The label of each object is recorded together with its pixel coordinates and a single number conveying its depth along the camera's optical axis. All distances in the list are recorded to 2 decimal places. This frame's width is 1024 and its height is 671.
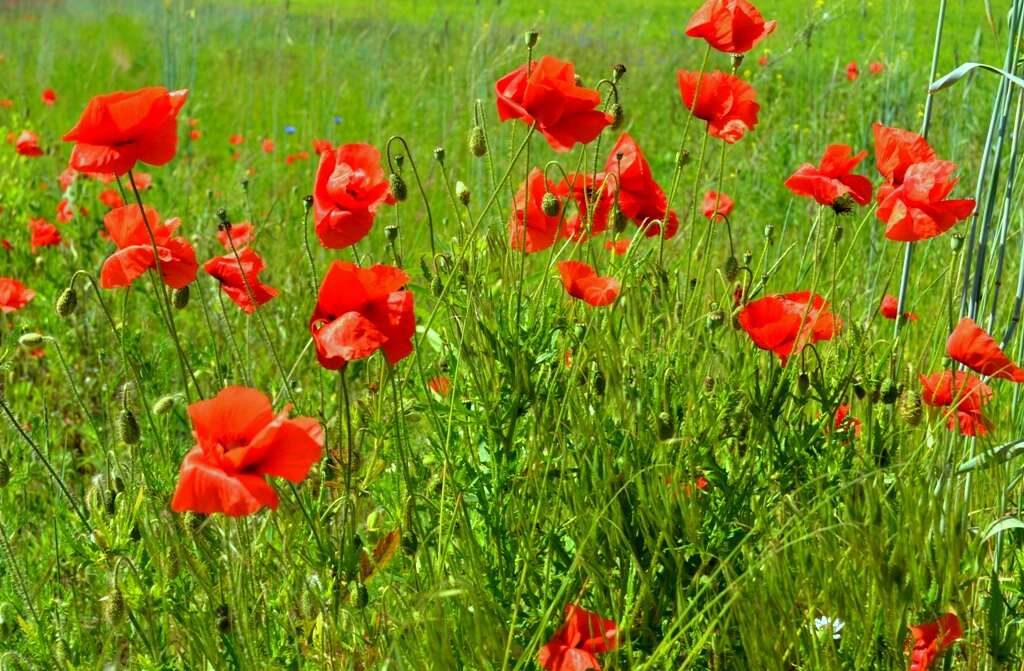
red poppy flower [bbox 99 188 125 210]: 2.87
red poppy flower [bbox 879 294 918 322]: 2.12
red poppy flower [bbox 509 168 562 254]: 2.04
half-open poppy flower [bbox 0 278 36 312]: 2.29
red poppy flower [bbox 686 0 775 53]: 2.00
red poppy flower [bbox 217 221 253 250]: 2.14
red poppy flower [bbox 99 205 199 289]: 1.93
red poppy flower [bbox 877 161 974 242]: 1.93
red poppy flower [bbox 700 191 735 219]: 2.21
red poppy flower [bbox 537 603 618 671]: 1.81
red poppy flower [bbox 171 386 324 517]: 1.73
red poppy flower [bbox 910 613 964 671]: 1.85
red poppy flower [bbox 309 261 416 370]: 1.82
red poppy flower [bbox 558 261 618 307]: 1.91
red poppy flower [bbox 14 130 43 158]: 2.91
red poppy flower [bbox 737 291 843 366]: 1.93
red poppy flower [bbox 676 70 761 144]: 2.06
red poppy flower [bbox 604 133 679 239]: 2.05
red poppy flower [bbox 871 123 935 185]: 1.97
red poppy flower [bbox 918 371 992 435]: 1.94
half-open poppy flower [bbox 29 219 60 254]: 2.58
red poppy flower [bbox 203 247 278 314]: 1.97
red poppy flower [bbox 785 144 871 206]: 1.99
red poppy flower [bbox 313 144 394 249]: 1.91
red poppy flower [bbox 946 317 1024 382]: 1.89
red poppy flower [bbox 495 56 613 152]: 1.92
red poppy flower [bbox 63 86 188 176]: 1.88
